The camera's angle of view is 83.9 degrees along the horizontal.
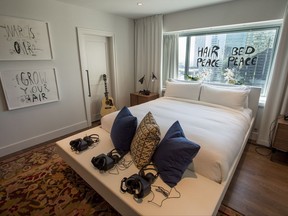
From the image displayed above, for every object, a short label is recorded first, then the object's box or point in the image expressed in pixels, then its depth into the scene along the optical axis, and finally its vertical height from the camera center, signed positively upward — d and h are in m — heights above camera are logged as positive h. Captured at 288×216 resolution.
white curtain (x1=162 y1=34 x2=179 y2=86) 3.60 +0.21
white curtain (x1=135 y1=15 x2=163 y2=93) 3.55 +0.36
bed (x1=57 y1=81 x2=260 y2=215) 1.16 -0.80
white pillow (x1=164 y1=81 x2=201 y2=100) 2.95 -0.46
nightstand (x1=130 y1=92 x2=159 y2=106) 3.66 -0.74
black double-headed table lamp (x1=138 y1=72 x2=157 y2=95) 3.78 -0.39
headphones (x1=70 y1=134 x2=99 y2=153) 1.78 -0.87
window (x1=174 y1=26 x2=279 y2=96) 2.69 +0.17
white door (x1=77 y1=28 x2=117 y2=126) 3.12 -0.01
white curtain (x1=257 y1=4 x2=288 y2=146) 2.24 -0.38
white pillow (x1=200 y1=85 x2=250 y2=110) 2.47 -0.48
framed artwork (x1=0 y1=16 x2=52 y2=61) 2.13 +0.35
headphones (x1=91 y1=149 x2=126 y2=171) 1.46 -0.88
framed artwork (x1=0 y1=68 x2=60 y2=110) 2.26 -0.33
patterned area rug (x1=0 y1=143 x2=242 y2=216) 1.54 -1.34
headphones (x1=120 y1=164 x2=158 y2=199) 1.17 -0.88
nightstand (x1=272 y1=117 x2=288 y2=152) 2.15 -0.94
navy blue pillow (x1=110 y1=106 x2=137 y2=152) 1.69 -0.70
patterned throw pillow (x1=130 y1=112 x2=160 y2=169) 1.42 -0.68
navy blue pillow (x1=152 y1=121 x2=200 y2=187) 1.26 -0.73
